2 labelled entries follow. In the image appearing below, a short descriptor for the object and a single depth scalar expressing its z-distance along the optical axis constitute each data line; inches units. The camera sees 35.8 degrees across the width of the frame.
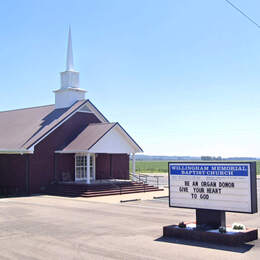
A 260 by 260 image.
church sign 412.8
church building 1013.8
